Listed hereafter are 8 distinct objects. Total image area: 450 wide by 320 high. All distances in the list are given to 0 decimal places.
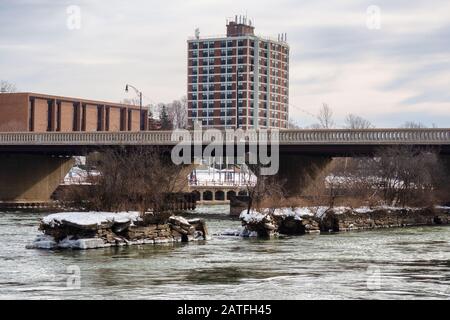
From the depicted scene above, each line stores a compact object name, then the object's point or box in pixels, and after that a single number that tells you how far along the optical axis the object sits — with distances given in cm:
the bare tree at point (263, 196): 5609
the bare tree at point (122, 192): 4697
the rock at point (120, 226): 4448
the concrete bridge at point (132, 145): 7881
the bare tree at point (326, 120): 18925
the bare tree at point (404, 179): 6912
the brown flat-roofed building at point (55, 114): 15150
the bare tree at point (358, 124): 19188
